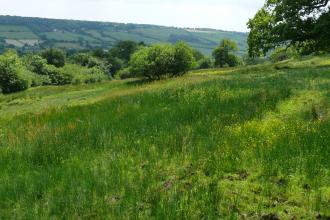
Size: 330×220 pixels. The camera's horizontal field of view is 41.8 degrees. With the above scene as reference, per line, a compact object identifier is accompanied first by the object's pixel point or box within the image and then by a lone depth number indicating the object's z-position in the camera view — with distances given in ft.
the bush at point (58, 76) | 421.59
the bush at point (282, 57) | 329.15
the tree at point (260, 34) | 123.80
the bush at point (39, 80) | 361.30
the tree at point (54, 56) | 513.21
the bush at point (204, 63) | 494.18
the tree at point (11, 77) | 266.26
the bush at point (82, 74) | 391.86
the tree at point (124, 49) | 608.19
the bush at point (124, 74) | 437.95
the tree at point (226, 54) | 397.60
